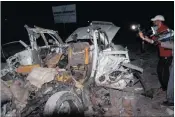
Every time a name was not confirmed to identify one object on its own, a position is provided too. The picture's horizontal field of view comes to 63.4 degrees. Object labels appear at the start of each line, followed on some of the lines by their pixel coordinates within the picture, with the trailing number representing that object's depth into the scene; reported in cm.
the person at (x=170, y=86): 318
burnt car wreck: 274
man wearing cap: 358
